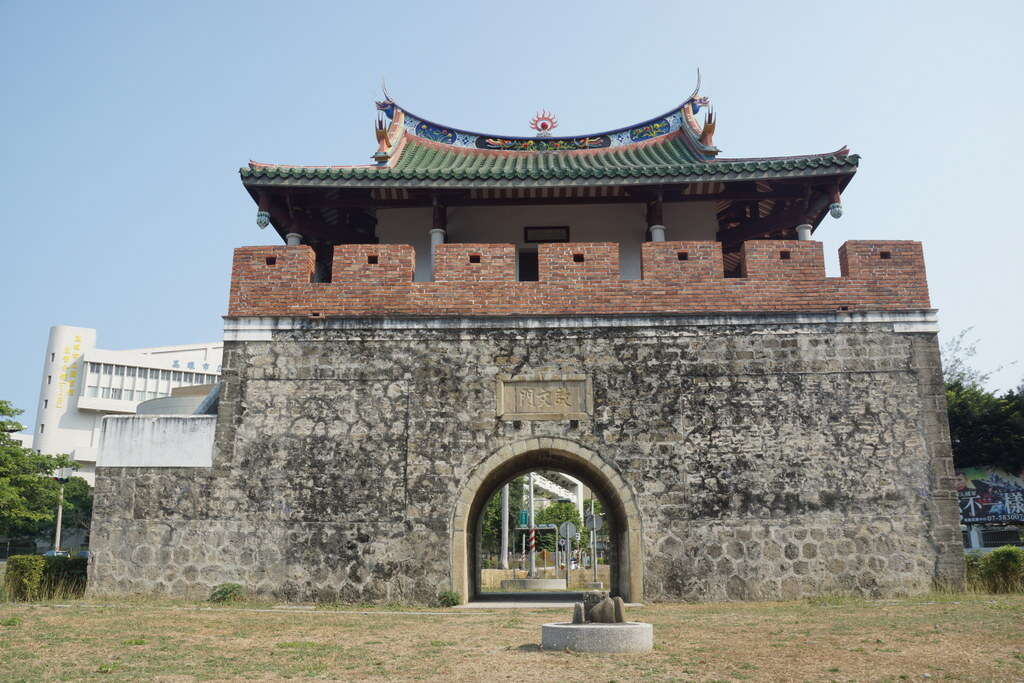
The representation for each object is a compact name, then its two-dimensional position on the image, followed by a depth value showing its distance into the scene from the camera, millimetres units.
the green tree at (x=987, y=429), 23156
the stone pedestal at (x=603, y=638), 5941
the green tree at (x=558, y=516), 33719
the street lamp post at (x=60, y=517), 33206
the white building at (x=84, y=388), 50938
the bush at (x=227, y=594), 9297
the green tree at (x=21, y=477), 20969
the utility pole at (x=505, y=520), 27188
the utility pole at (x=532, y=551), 21516
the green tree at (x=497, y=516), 33531
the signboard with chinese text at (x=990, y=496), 22609
